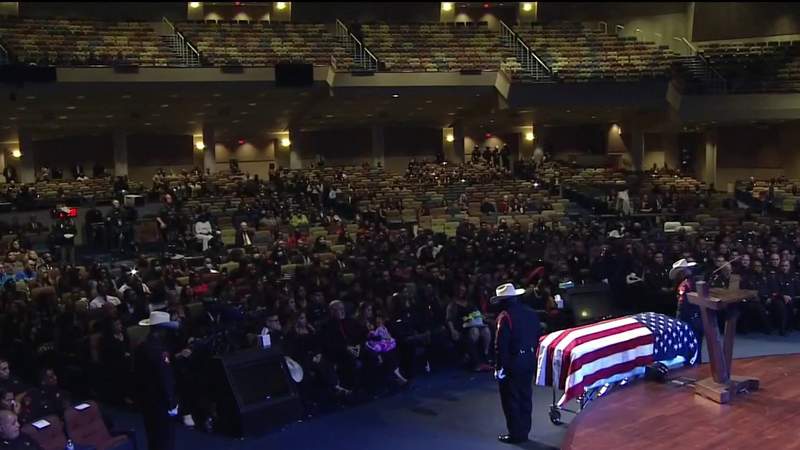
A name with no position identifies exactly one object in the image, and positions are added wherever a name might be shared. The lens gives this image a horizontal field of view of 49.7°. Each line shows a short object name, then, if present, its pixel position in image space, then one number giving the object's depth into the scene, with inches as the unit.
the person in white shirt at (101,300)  461.2
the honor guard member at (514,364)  323.9
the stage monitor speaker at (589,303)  462.0
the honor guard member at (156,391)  301.0
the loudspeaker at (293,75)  1023.0
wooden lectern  295.7
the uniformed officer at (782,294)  509.0
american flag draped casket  329.1
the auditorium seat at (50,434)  281.9
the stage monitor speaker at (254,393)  343.3
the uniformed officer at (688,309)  370.0
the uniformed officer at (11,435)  265.7
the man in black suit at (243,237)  752.3
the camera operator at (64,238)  722.8
